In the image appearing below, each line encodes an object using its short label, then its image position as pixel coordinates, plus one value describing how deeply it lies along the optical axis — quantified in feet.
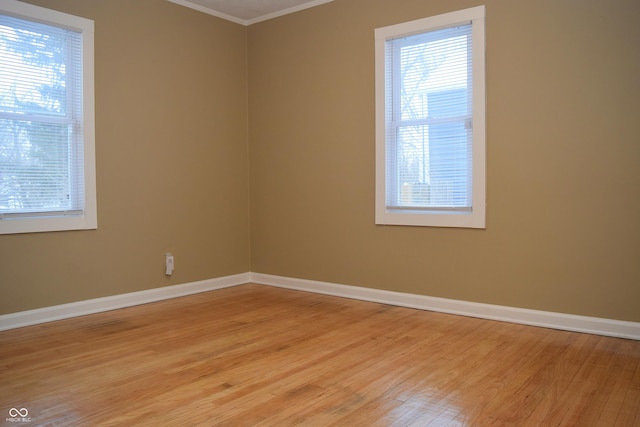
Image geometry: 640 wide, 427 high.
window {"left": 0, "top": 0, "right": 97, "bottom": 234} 12.31
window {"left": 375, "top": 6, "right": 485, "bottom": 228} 12.97
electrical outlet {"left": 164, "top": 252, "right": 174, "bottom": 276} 15.48
